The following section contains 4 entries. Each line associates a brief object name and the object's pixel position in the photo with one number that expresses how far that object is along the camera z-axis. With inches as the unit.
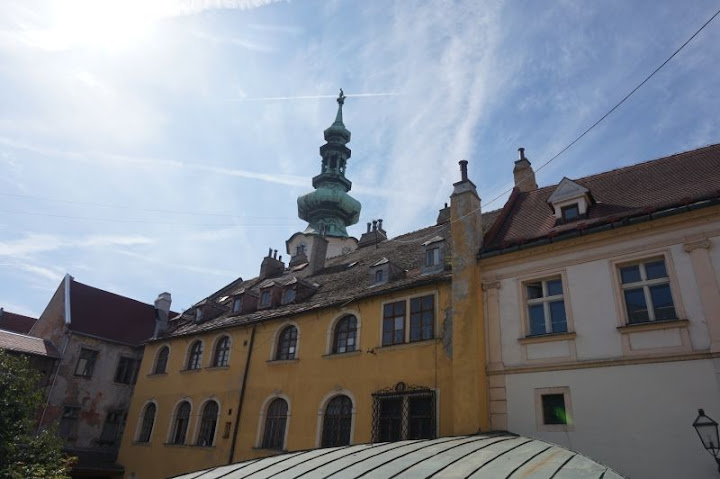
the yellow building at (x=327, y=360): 557.9
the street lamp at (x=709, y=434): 370.3
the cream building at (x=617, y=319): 410.0
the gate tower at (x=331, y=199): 1736.0
